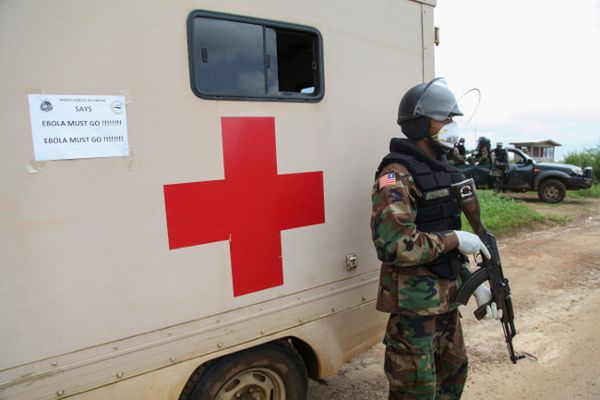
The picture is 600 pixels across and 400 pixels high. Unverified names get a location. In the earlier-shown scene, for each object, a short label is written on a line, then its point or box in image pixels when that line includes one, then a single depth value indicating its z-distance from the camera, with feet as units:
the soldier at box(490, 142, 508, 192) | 37.17
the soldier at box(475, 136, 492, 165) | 38.42
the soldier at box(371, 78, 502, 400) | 6.22
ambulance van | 4.63
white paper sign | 4.60
